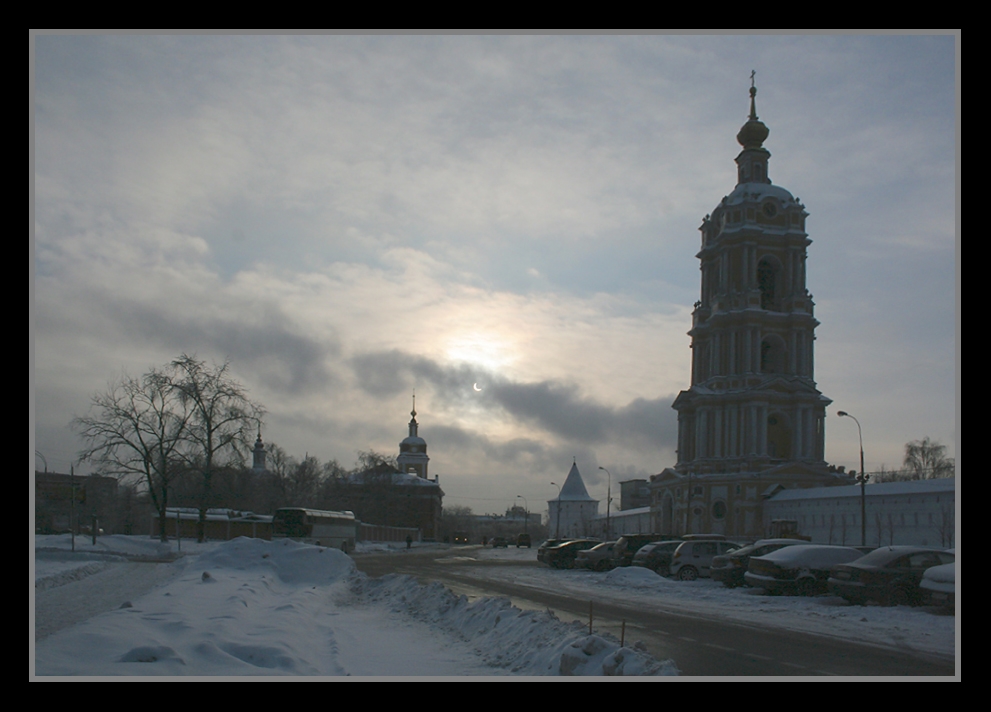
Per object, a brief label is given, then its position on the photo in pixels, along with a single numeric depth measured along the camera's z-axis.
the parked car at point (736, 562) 24.77
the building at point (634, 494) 142.04
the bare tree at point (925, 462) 88.56
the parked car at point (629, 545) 35.47
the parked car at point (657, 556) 32.12
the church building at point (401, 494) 95.31
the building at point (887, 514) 42.81
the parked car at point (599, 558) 35.69
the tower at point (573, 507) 141.38
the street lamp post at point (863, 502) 40.10
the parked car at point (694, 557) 29.14
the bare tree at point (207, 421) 46.25
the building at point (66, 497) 33.78
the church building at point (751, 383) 66.88
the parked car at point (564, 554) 39.47
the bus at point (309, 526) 49.19
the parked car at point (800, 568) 21.28
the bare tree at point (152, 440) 44.91
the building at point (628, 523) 92.38
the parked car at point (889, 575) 18.31
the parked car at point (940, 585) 16.67
